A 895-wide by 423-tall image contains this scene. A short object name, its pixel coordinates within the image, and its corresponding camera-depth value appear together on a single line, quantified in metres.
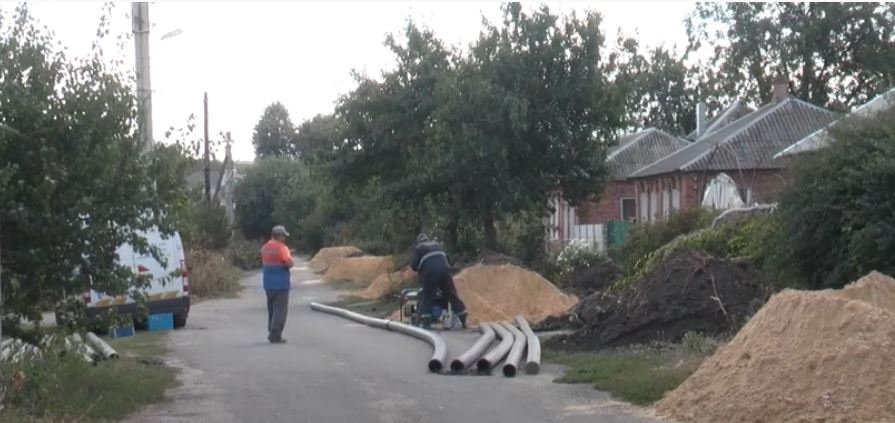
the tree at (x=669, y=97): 65.69
